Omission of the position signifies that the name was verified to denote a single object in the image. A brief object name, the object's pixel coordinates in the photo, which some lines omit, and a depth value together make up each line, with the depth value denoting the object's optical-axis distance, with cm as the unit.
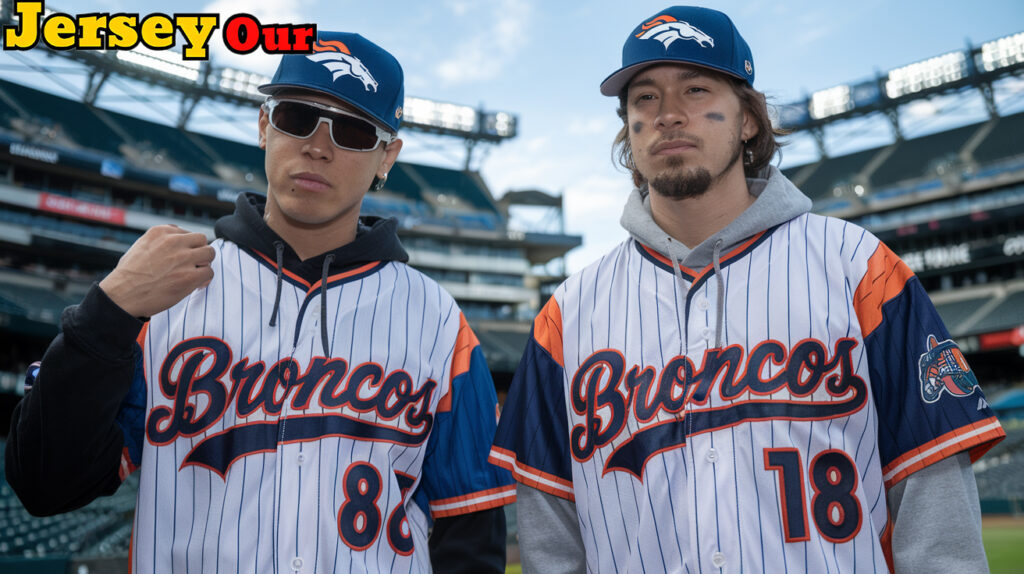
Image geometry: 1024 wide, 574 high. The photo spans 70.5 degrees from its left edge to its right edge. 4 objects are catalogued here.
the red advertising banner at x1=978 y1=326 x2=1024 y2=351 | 2762
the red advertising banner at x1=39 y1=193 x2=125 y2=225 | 2802
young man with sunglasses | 204
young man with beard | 188
